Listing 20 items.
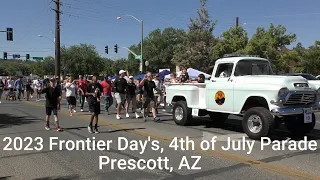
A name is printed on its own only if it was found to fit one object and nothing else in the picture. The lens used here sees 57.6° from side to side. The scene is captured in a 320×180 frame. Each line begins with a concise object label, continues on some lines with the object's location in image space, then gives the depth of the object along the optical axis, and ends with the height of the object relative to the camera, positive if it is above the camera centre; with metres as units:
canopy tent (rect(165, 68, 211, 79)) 20.61 +1.01
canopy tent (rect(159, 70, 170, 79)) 23.30 +1.15
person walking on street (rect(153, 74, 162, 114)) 12.65 -0.30
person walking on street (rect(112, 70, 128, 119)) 10.92 -0.06
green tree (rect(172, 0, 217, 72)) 30.09 +4.65
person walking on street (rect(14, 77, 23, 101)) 20.19 +0.18
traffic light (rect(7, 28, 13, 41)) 29.04 +5.42
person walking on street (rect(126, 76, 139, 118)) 11.39 -0.26
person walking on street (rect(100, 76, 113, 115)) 12.18 -0.14
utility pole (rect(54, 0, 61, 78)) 25.83 +4.24
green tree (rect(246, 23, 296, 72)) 32.93 +5.12
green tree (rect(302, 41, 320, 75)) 36.46 +3.41
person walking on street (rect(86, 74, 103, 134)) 8.22 -0.33
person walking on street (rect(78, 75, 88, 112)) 13.26 +0.08
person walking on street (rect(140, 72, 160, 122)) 10.44 -0.21
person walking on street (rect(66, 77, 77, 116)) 12.44 -0.23
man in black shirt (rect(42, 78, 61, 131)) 8.50 -0.32
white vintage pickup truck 7.05 -0.28
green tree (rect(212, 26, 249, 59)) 34.87 +5.46
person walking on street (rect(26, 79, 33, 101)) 20.23 -0.07
